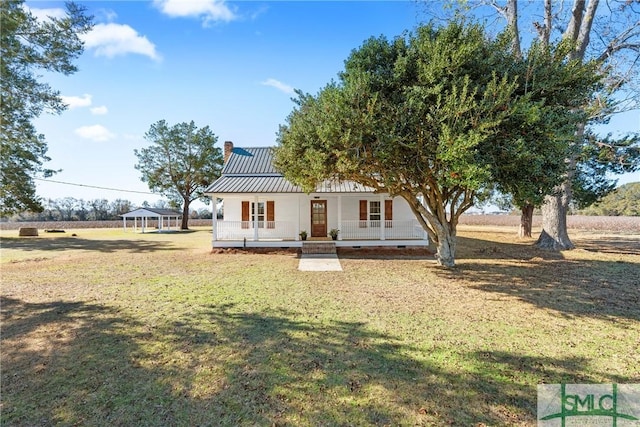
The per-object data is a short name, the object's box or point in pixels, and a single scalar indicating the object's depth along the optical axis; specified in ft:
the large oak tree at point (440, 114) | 23.52
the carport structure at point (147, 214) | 110.75
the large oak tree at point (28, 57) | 23.25
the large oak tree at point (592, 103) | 45.98
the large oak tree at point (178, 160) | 123.24
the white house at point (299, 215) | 51.62
